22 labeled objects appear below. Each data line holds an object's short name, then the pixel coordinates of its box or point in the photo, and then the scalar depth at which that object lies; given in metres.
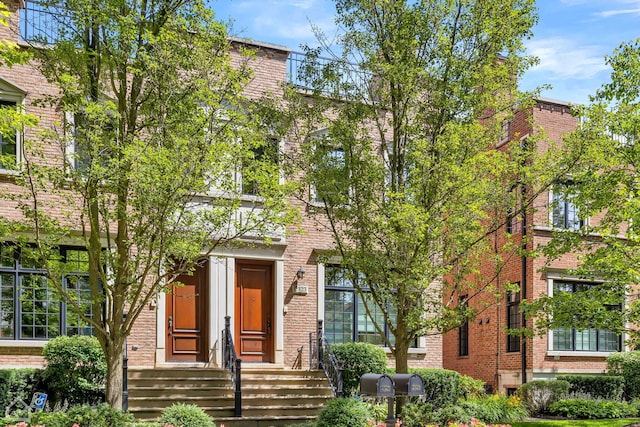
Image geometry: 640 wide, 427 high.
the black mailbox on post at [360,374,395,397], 9.53
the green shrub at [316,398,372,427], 12.09
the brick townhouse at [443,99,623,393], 21.62
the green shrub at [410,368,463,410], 17.83
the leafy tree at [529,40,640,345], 13.02
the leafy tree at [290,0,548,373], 12.02
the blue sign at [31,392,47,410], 14.12
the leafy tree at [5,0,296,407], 10.63
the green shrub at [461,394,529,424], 15.90
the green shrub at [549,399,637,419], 18.14
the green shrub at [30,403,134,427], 10.84
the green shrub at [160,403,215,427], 12.12
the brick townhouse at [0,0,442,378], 15.62
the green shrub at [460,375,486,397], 18.36
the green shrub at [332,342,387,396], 17.22
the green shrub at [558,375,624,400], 20.45
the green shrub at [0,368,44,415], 14.18
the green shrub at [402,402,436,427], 11.40
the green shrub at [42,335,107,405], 14.57
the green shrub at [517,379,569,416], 19.44
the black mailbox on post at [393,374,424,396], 9.97
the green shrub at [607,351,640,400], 20.89
